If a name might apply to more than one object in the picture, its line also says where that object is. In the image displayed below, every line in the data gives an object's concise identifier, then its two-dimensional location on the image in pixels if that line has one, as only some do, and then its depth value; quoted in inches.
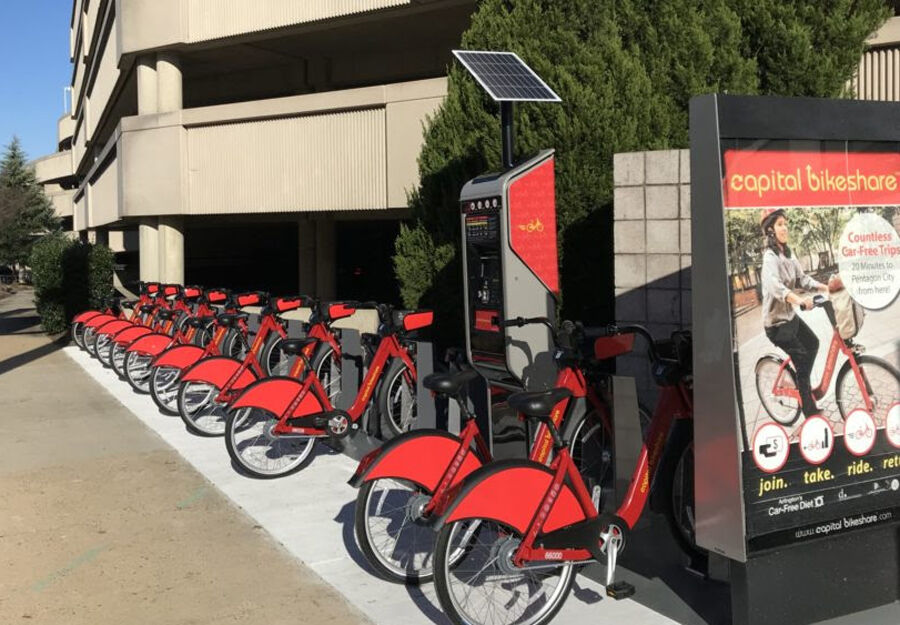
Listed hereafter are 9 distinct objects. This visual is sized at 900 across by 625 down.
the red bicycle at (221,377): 285.4
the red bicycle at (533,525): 141.3
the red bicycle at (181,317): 389.2
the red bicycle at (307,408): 246.5
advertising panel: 136.4
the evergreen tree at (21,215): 2048.5
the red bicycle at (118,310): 488.4
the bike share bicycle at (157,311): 435.8
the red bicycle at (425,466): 165.5
